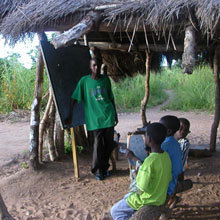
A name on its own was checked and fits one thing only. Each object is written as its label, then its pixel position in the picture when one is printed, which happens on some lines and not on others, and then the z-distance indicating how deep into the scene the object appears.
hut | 2.72
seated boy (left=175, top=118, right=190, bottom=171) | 3.24
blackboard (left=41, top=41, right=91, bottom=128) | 3.77
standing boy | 3.83
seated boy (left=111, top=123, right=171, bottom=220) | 2.13
